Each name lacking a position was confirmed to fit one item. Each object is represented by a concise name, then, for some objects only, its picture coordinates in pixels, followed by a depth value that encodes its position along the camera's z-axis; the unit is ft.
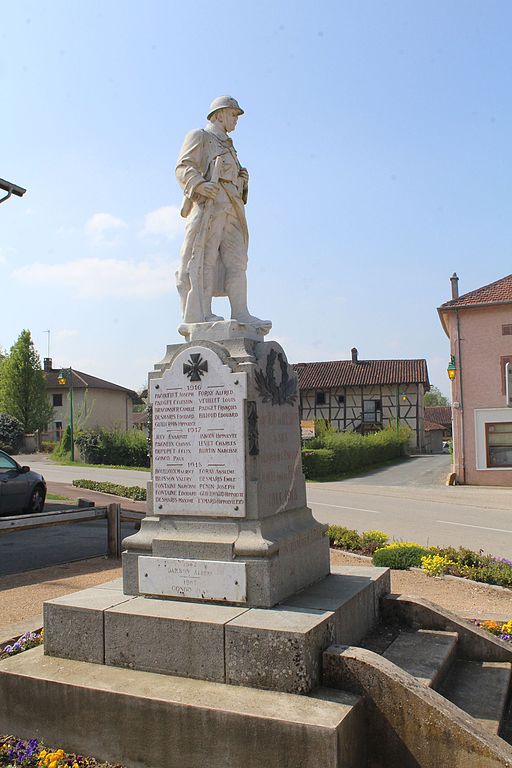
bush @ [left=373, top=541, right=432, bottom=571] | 30.07
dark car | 43.70
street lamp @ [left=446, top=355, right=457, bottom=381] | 84.17
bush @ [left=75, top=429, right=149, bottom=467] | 111.75
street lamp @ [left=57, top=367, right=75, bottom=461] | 120.20
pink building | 82.28
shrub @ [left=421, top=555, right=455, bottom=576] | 28.50
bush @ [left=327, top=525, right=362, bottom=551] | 35.50
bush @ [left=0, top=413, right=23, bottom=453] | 146.10
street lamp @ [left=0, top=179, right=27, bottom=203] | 55.83
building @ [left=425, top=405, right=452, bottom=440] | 267.43
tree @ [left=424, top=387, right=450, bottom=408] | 427.29
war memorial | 12.45
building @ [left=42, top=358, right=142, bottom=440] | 183.83
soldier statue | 19.20
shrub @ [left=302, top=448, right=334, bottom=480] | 93.76
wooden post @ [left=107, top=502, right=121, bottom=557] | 35.37
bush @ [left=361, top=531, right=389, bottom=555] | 34.45
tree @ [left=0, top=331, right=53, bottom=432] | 165.58
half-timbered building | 160.76
